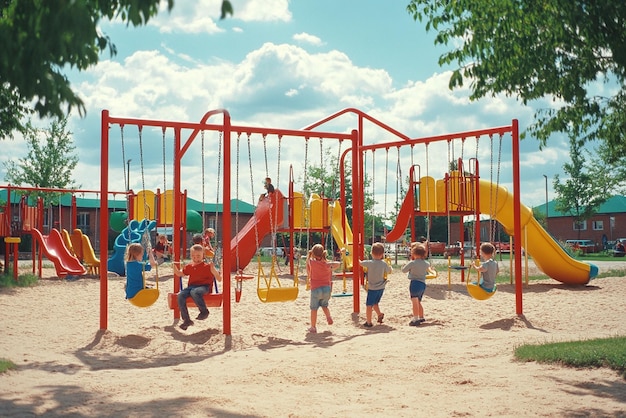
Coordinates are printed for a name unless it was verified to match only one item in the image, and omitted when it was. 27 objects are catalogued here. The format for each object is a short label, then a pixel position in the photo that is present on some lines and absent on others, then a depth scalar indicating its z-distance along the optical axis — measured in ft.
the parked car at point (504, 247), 169.19
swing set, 33.37
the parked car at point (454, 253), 150.00
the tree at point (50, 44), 14.51
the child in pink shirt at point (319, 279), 35.94
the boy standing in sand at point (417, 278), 37.65
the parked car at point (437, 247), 163.43
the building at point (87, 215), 162.38
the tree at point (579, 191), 168.14
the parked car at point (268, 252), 141.69
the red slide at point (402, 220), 63.26
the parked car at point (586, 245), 179.11
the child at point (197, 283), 34.09
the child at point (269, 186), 56.95
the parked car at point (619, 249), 158.81
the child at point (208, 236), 60.95
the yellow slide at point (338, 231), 74.69
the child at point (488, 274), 37.78
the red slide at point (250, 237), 74.23
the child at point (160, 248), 70.64
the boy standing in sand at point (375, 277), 37.19
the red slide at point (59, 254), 68.39
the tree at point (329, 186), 145.28
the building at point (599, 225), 206.90
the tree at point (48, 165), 127.44
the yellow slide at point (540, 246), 60.85
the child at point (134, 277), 33.58
